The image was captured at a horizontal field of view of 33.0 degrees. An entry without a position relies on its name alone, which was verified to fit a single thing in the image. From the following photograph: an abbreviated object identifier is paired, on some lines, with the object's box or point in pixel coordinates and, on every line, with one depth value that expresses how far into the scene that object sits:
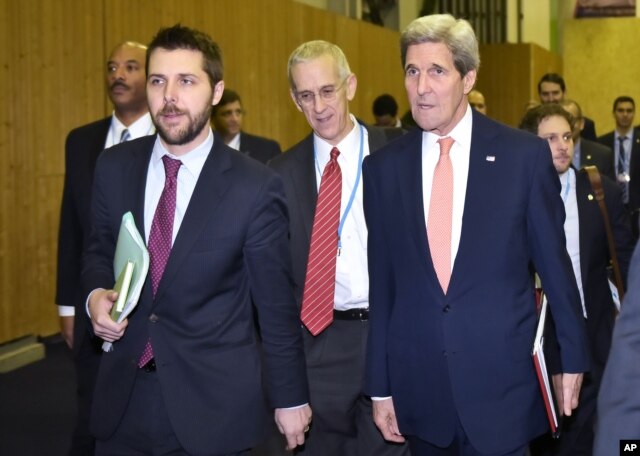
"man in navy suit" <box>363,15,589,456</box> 3.38
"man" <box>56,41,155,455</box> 4.79
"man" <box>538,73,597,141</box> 9.17
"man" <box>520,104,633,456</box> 5.03
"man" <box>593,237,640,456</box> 1.58
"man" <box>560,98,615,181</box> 7.82
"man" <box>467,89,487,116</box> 9.44
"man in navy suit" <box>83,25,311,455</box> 3.17
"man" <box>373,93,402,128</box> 12.05
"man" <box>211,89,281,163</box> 8.38
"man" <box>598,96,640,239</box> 11.34
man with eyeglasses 4.25
